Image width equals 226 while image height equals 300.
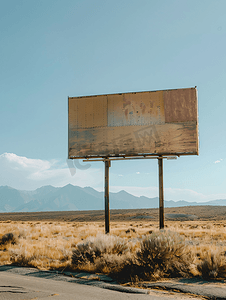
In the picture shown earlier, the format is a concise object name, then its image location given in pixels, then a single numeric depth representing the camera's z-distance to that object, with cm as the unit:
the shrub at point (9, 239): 1341
